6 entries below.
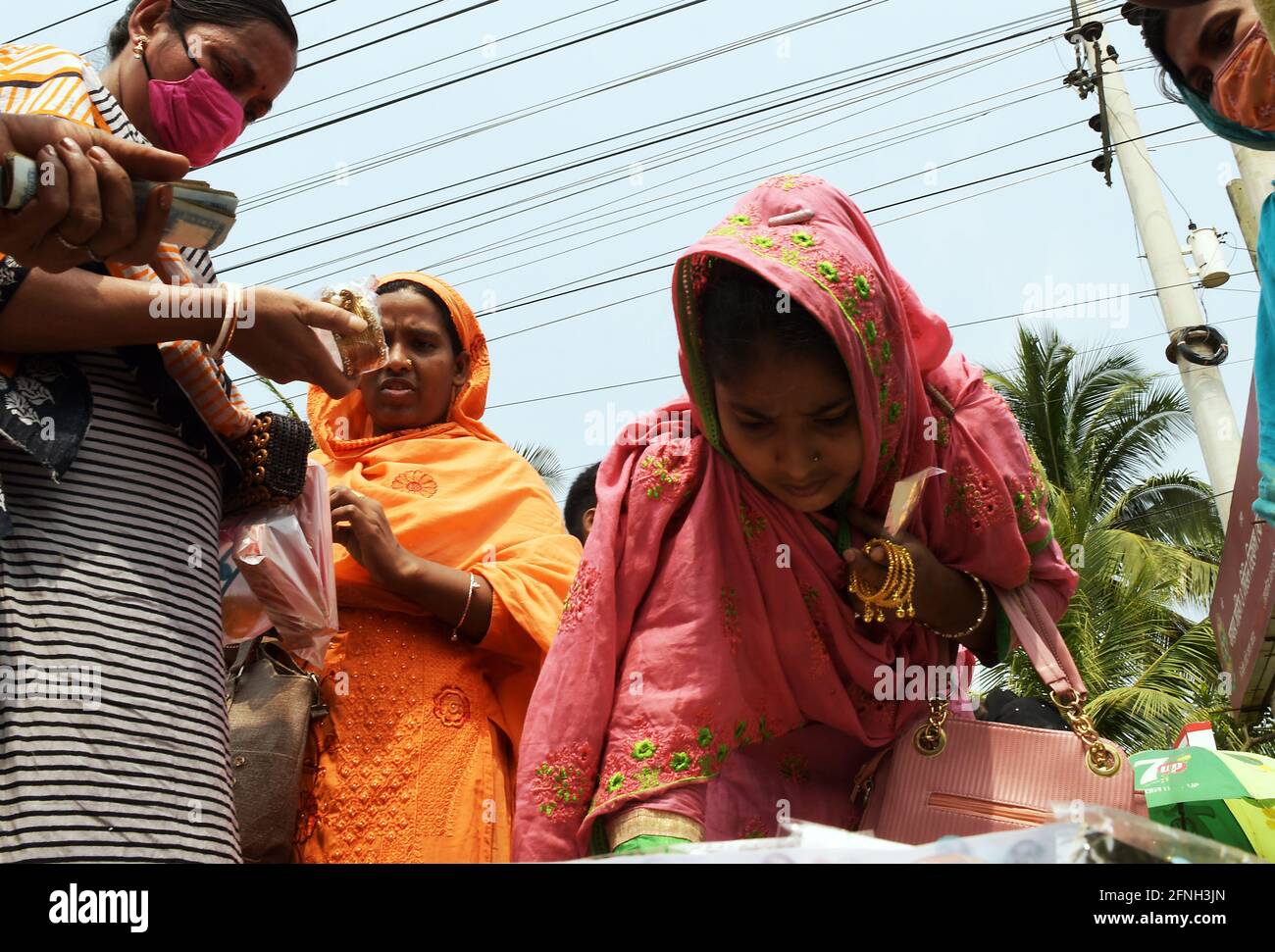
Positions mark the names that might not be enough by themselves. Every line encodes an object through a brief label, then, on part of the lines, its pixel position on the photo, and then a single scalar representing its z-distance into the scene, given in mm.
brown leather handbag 3010
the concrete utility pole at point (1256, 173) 6785
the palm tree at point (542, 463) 18791
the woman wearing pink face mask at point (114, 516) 2092
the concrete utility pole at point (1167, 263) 10273
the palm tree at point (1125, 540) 14844
